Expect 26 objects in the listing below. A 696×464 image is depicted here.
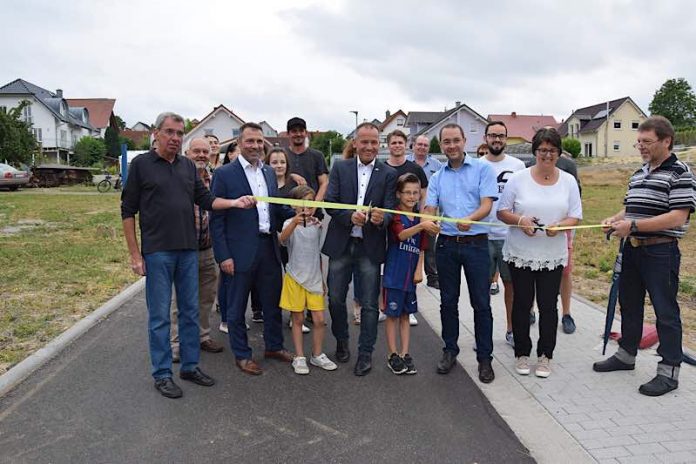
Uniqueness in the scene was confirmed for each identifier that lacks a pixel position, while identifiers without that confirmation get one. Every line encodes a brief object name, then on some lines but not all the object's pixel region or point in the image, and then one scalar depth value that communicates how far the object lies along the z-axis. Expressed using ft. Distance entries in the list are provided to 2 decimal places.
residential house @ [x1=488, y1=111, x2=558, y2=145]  266.08
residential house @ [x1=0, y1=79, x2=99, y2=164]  206.39
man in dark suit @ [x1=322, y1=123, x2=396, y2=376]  15.93
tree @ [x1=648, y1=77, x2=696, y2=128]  285.23
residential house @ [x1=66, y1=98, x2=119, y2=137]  279.12
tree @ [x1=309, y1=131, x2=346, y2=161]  232.12
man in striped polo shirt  14.15
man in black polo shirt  14.28
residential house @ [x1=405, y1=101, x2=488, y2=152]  209.05
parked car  97.91
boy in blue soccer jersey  15.80
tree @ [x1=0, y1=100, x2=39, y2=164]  120.78
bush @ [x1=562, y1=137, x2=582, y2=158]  175.73
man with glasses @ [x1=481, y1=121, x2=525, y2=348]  18.67
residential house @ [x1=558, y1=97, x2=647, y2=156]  237.04
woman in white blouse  15.12
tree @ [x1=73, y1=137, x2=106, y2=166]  205.67
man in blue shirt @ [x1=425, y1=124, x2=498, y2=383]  15.51
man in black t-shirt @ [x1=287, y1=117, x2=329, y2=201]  21.07
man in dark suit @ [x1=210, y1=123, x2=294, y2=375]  15.87
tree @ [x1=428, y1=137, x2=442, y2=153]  174.89
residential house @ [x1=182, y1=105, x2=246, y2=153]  201.05
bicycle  110.22
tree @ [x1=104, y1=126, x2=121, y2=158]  242.35
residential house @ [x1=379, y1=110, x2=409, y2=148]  306.76
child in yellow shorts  16.55
